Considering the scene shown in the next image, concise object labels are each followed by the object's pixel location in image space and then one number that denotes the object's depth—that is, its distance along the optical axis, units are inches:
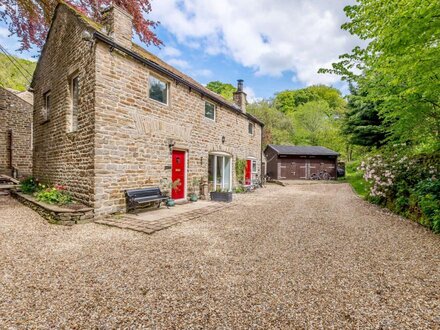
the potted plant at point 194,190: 377.1
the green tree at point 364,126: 632.4
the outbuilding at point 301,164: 973.2
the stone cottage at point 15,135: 539.8
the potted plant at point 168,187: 323.3
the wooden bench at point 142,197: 263.3
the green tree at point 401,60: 181.9
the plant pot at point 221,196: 394.3
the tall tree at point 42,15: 366.9
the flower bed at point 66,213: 227.1
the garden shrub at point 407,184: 234.3
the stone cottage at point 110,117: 247.6
